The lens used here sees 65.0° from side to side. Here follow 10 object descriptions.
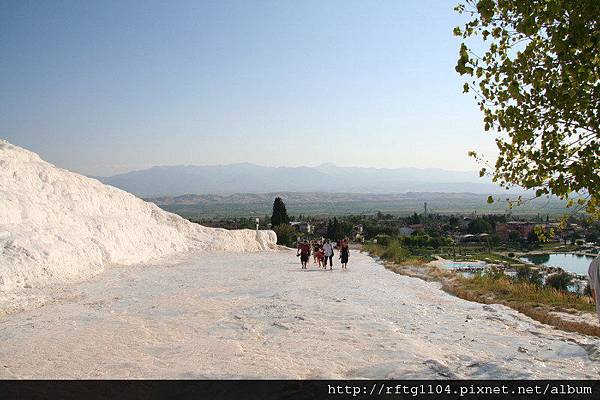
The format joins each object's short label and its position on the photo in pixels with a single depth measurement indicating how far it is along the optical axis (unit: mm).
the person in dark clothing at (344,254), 23125
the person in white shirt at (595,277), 6336
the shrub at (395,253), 29891
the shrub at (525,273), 28172
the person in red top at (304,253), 23250
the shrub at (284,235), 50531
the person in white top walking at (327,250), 22297
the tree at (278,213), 58366
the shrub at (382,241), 46562
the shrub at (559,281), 25798
